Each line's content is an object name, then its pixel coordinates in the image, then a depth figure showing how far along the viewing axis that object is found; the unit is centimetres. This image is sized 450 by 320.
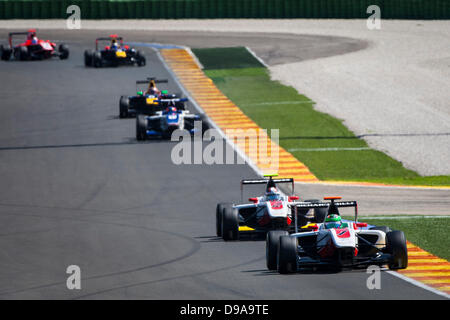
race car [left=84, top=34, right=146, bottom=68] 5869
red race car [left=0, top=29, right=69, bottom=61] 6103
